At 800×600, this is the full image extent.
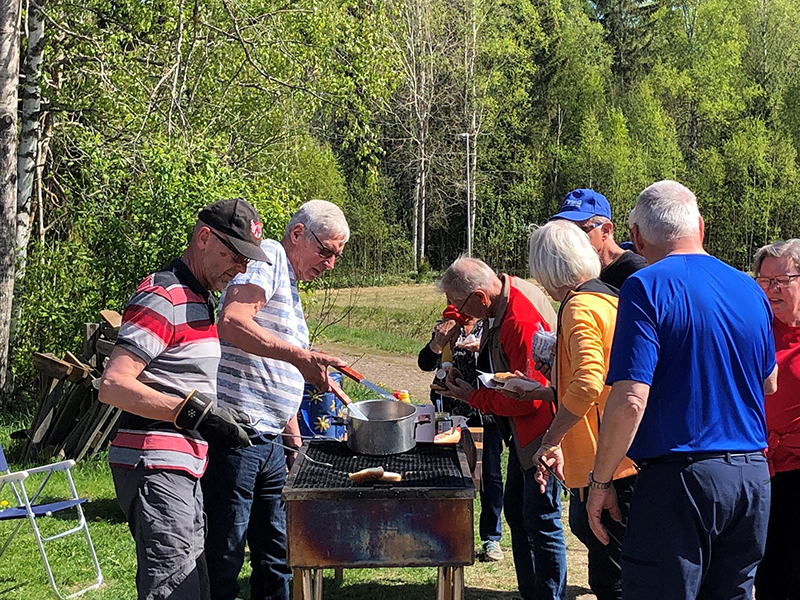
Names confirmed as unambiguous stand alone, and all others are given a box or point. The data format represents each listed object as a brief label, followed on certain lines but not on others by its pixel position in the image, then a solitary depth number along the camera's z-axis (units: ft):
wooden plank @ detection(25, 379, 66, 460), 24.68
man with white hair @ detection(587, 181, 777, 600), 8.63
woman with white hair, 10.49
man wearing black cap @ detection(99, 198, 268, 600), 9.54
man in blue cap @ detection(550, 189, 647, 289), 13.32
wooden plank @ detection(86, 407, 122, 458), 24.16
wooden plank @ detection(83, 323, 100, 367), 25.03
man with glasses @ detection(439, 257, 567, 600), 12.89
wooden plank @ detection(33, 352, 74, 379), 24.66
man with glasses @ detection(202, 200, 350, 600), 11.90
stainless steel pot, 11.96
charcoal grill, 10.36
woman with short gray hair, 11.55
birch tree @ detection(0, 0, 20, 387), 27.53
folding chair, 15.18
